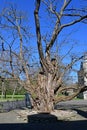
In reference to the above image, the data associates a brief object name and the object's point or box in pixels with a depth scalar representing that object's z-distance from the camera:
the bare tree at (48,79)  9.25
